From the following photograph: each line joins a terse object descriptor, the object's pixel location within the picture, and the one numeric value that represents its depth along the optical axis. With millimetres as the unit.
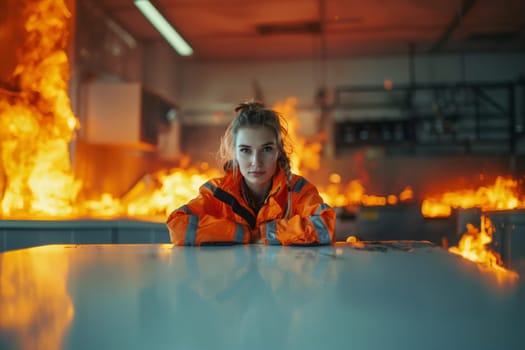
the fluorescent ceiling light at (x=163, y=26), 3603
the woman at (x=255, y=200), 1205
